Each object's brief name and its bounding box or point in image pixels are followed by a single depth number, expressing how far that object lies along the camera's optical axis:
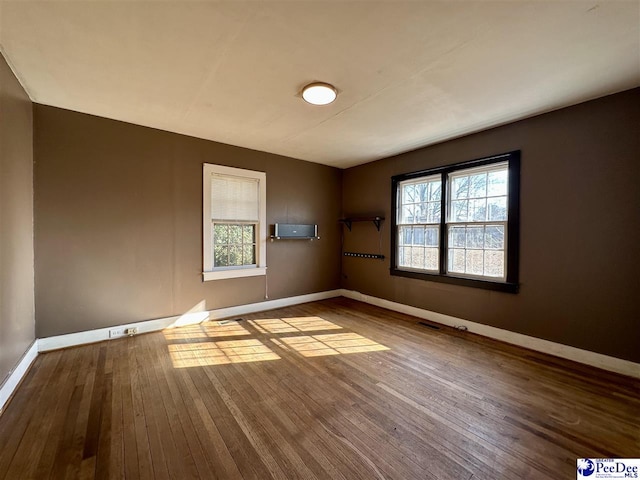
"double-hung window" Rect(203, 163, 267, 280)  3.96
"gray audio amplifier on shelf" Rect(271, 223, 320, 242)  4.60
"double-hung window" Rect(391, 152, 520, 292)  3.24
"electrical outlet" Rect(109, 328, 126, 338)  3.22
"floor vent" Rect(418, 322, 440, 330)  3.70
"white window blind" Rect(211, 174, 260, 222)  4.05
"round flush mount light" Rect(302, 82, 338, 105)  2.40
